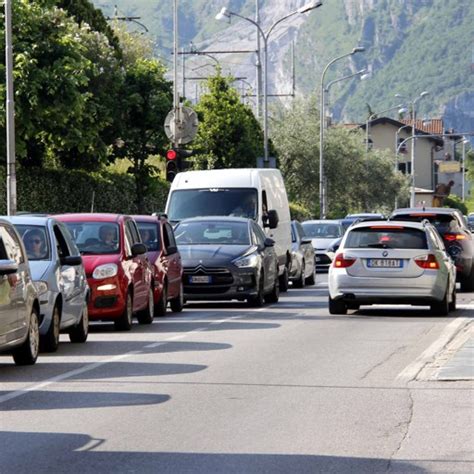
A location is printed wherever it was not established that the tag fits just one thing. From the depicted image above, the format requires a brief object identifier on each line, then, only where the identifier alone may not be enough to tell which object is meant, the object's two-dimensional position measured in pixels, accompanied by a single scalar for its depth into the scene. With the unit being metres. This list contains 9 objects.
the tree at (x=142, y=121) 57.47
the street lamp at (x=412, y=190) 110.53
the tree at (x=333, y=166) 89.56
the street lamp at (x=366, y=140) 98.19
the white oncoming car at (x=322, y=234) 47.79
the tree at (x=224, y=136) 70.12
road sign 47.18
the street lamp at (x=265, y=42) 61.42
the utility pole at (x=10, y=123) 33.88
